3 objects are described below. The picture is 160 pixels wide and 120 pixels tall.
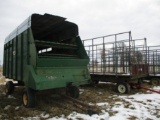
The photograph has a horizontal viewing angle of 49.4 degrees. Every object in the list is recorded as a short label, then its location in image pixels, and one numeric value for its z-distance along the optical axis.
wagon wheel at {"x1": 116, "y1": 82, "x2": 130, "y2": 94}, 8.14
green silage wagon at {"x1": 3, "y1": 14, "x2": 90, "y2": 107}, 5.27
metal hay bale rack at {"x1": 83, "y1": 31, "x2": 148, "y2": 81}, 8.38
